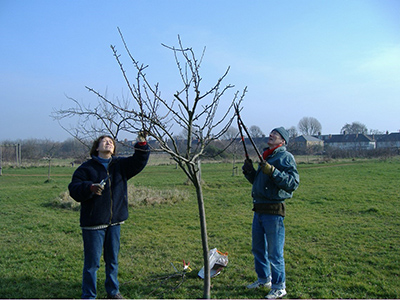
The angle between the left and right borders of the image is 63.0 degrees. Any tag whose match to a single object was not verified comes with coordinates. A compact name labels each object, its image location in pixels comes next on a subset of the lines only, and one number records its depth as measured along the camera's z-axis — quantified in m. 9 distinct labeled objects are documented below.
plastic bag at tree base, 4.53
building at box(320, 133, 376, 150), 72.44
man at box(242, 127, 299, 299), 3.78
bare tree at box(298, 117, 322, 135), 79.56
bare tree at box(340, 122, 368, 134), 80.31
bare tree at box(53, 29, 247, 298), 3.12
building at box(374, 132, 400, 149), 75.04
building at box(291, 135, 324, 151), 65.09
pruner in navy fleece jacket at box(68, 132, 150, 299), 3.50
